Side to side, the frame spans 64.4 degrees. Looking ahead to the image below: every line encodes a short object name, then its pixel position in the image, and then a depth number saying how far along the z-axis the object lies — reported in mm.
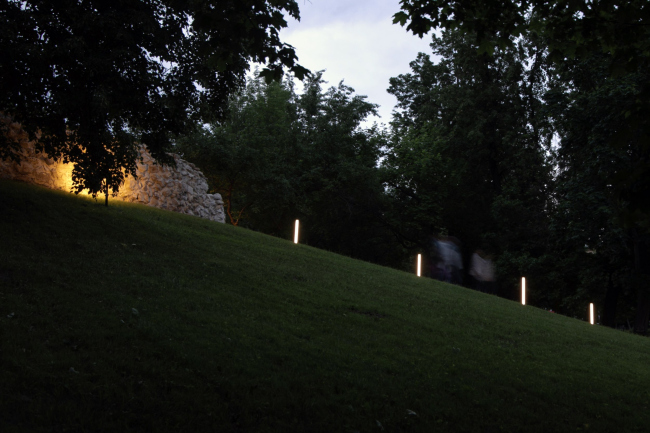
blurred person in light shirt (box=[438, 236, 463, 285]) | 37906
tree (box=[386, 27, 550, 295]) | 38812
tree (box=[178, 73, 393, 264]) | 34781
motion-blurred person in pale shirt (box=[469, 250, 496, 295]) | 40250
